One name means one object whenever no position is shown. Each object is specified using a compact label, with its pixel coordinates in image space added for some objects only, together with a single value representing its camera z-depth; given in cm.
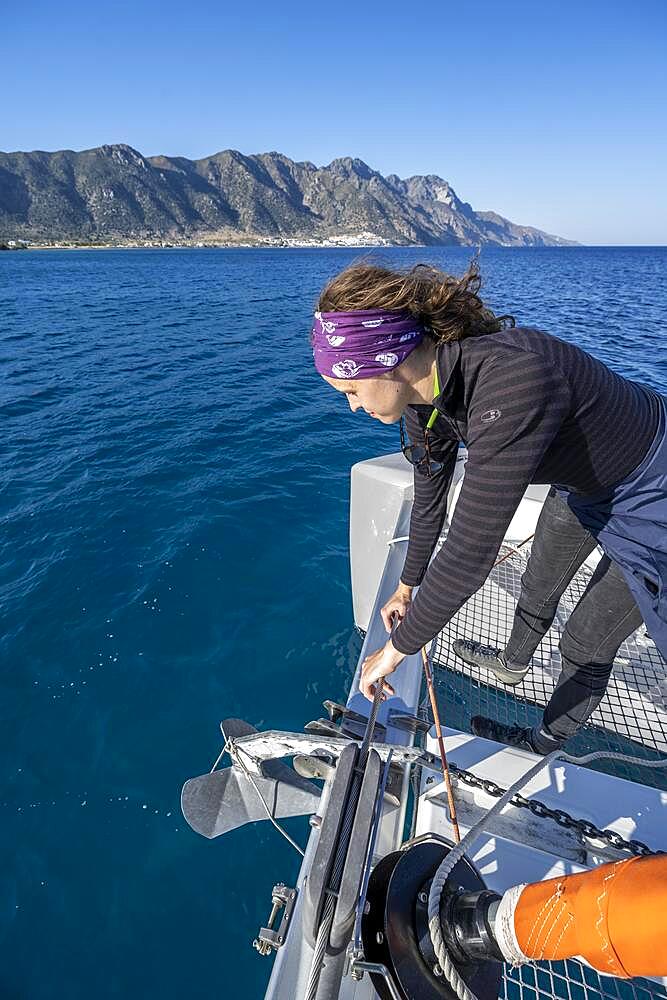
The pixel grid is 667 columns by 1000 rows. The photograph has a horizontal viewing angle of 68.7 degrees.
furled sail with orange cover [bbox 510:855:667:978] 84
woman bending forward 126
